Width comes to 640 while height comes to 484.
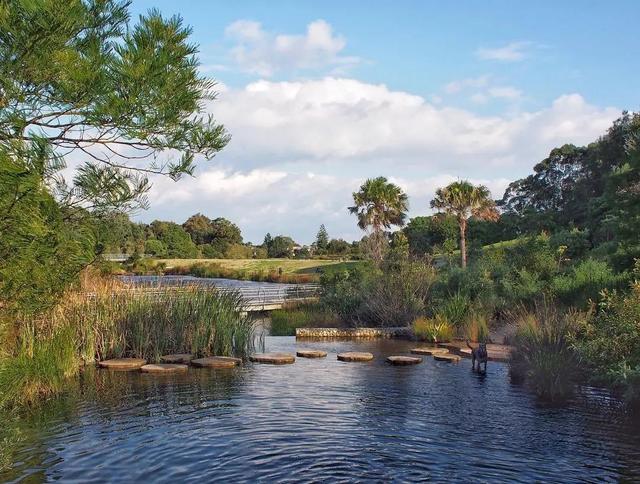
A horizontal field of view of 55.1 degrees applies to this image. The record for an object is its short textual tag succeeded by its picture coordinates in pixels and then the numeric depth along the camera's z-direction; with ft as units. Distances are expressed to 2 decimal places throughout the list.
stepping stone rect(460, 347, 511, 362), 48.73
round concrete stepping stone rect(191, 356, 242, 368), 45.68
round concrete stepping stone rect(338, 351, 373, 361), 50.67
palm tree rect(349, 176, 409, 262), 135.23
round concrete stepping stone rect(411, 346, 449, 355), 53.16
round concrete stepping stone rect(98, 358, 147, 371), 43.70
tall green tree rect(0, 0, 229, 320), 16.83
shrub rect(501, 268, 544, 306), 64.49
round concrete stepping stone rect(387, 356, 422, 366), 48.47
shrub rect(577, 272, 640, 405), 31.42
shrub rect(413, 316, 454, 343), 62.05
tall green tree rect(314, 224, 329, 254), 284.08
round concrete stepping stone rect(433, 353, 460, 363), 49.87
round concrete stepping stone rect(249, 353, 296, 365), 48.26
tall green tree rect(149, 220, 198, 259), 260.01
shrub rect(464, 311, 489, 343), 58.90
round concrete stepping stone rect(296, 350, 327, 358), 52.19
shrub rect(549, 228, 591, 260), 103.90
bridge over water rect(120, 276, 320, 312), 93.97
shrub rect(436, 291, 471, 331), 65.21
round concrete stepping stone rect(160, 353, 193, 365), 46.57
